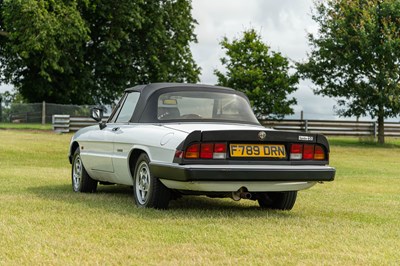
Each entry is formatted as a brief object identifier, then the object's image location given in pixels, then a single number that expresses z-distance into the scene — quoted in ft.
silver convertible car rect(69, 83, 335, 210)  26.63
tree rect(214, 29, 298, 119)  137.49
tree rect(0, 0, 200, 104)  149.48
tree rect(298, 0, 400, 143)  119.24
